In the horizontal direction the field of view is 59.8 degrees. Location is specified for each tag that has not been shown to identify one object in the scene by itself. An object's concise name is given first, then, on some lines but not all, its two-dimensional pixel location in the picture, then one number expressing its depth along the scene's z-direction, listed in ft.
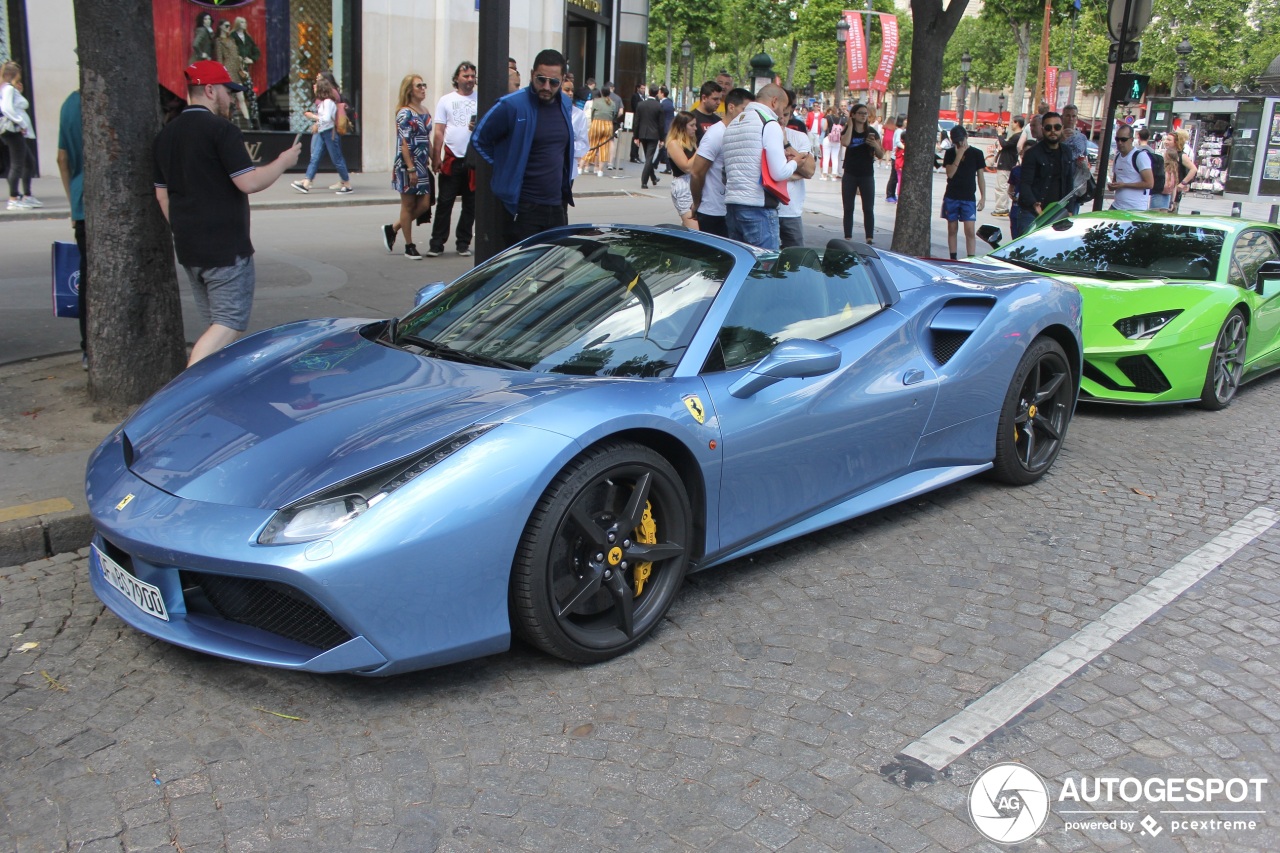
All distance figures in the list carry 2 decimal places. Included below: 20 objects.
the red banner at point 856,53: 116.78
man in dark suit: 71.97
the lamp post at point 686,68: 142.20
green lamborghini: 22.33
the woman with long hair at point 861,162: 43.06
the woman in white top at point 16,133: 43.29
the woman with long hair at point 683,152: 32.53
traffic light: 39.34
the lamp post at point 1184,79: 114.19
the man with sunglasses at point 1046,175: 39.52
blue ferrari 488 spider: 10.03
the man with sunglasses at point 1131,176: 40.24
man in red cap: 17.49
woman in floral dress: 35.40
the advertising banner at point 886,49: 115.85
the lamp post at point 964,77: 155.94
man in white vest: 26.50
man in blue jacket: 23.90
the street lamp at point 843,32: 112.16
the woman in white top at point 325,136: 53.01
